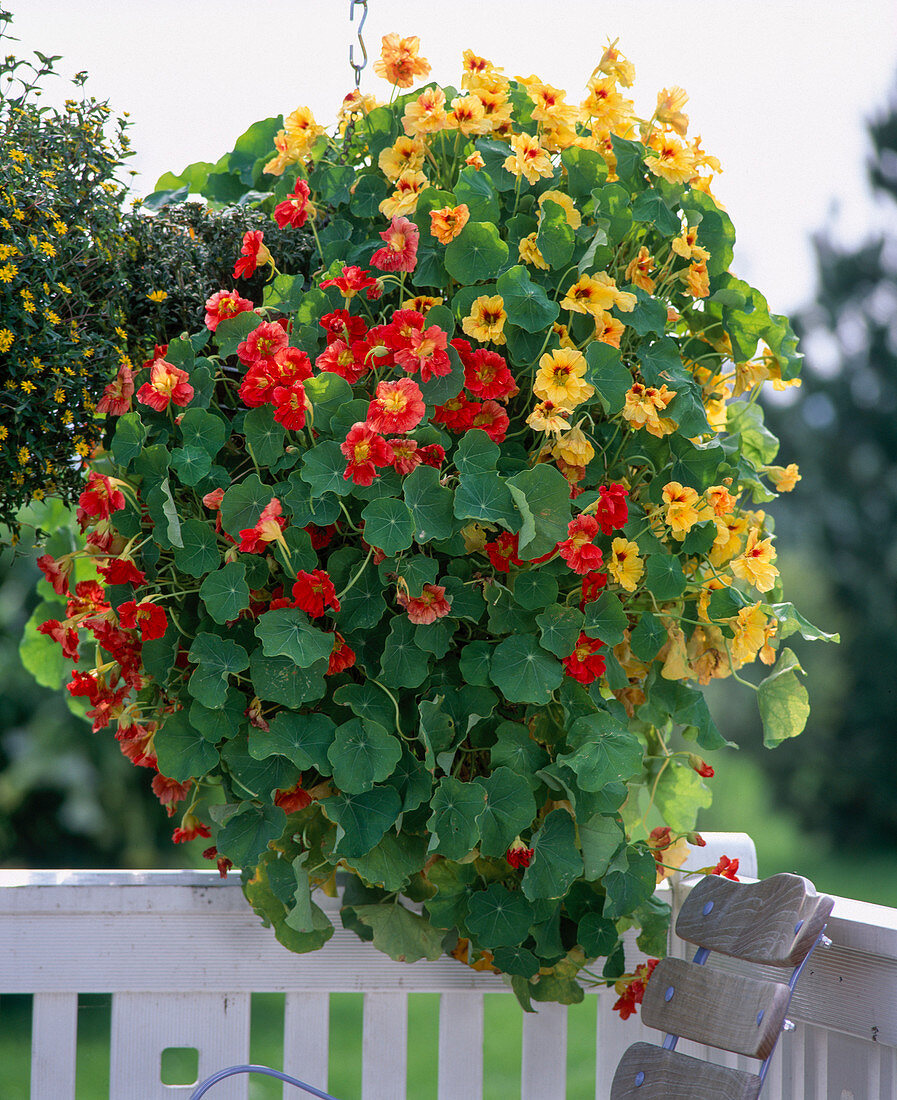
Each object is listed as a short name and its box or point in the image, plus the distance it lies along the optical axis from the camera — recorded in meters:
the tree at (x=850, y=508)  19.79
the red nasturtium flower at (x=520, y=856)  3.89
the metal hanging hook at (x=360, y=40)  4.05
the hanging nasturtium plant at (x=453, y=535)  3.84
